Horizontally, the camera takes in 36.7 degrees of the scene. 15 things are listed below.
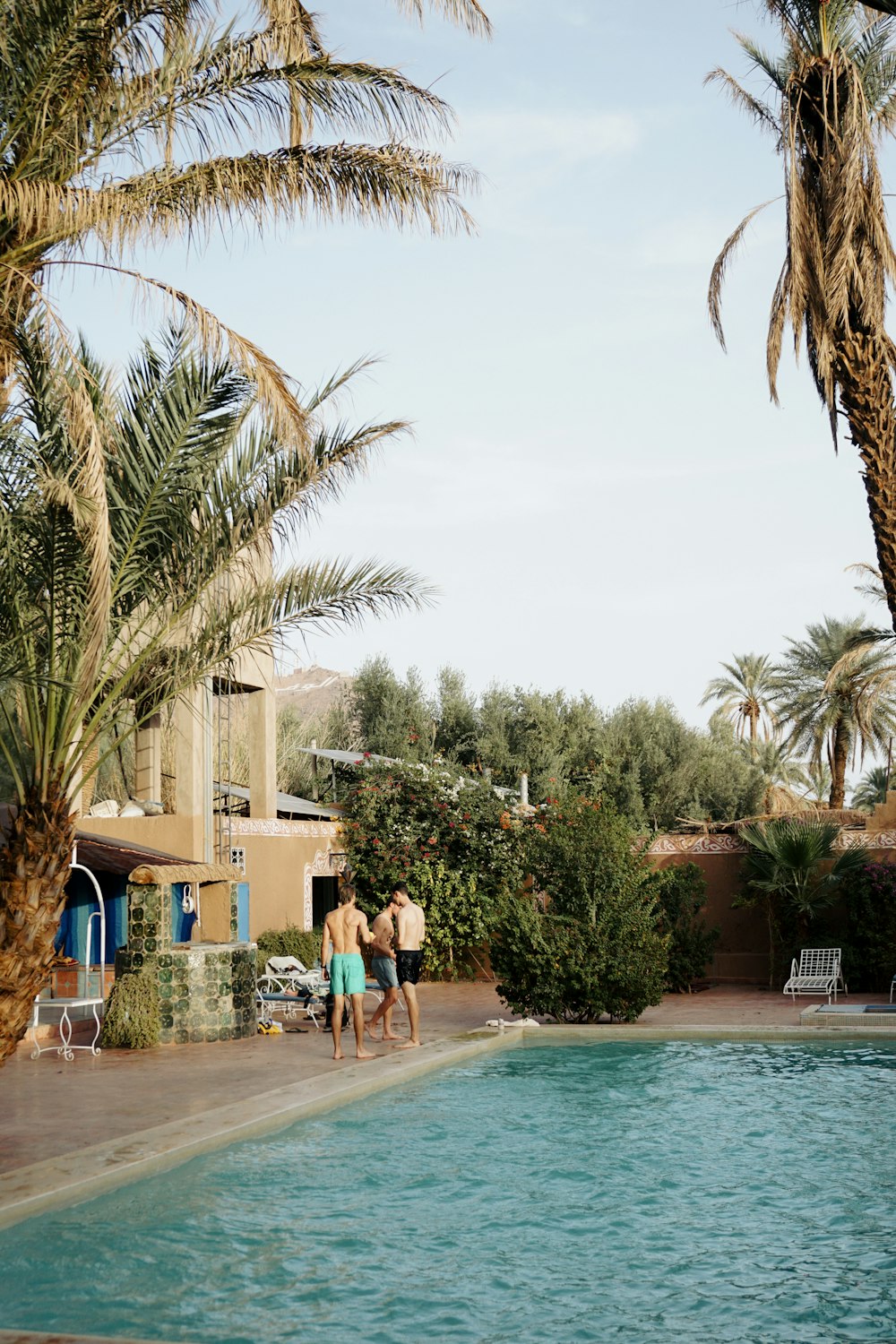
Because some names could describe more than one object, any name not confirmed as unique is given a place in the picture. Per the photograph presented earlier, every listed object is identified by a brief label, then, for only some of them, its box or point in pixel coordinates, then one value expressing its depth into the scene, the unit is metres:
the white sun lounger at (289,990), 16.25
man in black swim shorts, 13.86
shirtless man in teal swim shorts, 13.06
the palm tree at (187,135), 8.02
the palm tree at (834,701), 35.06
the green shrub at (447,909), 22.00
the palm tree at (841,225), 15.06
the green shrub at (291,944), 21.25
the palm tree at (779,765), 40.72
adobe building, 21.14
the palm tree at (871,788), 52.29
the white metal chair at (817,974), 18.05
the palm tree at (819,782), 40.28
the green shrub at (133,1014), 14.20
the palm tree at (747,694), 44.74
